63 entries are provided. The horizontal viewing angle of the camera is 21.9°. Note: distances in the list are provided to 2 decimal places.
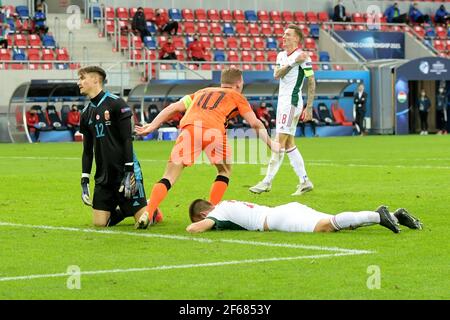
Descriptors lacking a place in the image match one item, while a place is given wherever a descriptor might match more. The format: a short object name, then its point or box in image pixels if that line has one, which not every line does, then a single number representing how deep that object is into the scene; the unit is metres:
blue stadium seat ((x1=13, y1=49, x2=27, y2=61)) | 43.72
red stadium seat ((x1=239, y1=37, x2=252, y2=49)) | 51.66
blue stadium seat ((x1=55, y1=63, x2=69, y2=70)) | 43.22
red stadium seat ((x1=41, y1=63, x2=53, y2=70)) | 43.08
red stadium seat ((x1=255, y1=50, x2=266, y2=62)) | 50.83
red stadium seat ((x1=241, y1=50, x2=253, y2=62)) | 50.59
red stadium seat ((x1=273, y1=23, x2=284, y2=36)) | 53.62
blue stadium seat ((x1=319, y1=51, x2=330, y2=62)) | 52.44
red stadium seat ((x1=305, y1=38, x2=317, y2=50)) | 53.03
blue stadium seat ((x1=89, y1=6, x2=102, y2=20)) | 48.91
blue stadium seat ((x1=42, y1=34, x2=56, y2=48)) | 45.41
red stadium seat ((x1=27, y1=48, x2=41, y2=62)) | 44.41
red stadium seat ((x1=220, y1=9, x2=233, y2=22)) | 52.97
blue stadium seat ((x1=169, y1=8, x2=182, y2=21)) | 51.34
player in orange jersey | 12.70
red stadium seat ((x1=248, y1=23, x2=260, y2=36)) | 52.81
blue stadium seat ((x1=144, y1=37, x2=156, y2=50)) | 48.09
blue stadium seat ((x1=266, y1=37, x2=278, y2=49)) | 52.12
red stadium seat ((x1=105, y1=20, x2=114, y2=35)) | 48.31
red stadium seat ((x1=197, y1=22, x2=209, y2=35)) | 51.34
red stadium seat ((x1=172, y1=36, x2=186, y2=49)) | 49.22
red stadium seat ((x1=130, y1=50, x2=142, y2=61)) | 46.89
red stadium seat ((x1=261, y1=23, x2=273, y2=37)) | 53.19
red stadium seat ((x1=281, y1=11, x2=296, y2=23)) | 54.78
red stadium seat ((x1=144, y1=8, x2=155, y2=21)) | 50.20
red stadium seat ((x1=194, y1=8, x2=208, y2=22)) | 52.13
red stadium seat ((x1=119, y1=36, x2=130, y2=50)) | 47.56
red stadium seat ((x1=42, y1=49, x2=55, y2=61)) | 44.78
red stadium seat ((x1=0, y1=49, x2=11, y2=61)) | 43.47
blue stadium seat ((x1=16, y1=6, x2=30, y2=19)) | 46.76
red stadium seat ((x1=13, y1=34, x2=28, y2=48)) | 44.78
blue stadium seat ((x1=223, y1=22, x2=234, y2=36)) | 51.91
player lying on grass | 11.11
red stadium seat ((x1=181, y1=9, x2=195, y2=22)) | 51.66
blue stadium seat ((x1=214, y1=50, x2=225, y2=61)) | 49.72
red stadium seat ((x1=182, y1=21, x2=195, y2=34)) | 50.78
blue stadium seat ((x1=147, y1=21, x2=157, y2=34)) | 49.47
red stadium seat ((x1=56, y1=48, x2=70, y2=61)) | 44.94
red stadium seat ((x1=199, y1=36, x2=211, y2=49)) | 50.46
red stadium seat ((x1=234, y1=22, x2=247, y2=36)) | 52.44
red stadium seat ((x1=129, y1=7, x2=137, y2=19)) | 50.11
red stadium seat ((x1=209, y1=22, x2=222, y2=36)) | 51.56
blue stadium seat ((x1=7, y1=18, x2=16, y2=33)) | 45.62
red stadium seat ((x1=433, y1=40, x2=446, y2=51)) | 57.38
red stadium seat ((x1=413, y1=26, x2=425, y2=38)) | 57.62
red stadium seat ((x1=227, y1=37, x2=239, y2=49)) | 51.22
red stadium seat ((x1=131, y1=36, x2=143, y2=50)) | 47.50
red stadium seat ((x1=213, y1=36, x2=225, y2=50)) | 50.78
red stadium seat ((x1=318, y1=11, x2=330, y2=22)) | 55.78
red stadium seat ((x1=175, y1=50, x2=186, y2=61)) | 48.16
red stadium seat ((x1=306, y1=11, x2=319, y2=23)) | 55.34
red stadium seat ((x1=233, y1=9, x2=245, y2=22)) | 53.44
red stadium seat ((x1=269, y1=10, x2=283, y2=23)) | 54.50
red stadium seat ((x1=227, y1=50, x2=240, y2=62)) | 50.09
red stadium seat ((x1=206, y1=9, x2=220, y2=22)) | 52.44
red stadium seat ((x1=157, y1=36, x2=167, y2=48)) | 48.73
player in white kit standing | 16.92
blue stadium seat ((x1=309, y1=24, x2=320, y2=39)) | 54.34
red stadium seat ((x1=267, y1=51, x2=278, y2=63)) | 51.23
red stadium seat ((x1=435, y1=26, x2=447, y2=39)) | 58.31
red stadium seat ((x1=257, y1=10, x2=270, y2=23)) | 54.22
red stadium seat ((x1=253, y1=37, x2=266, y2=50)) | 51.94
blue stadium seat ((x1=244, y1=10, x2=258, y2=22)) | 53.76
